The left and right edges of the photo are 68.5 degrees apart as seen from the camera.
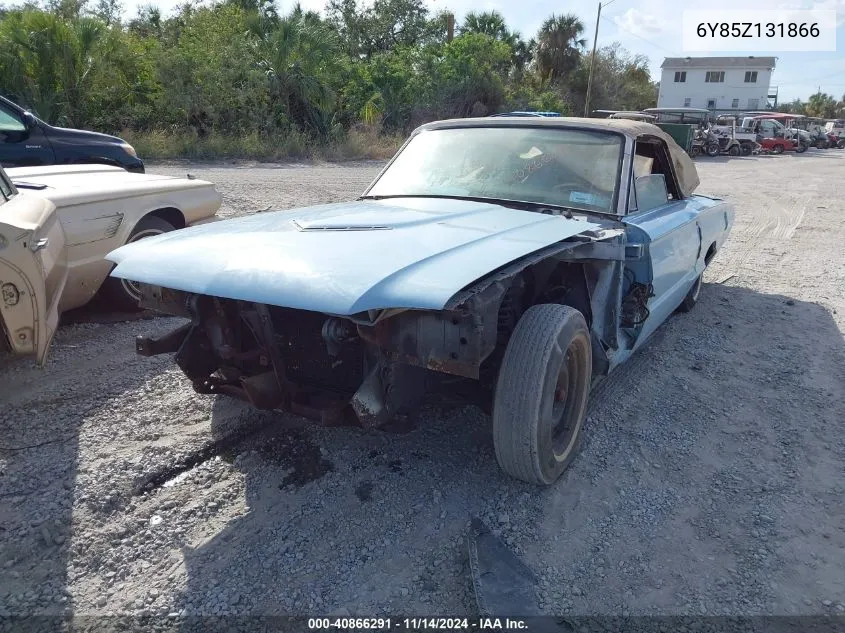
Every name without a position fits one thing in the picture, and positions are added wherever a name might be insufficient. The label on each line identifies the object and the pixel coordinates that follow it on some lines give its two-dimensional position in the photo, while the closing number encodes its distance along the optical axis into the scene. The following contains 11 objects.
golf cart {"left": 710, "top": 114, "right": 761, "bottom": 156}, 27.20
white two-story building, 55.88
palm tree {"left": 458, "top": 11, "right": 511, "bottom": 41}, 36.69
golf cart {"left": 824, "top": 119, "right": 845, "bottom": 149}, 39.75
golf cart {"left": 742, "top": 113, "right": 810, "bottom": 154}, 29.05
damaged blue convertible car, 2.32
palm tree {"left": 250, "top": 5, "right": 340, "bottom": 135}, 19.03
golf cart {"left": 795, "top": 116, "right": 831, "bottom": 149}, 35.41
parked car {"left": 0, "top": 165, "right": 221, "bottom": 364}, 3.21
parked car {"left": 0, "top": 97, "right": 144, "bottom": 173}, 6.82
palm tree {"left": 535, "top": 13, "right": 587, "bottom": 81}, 38.00
